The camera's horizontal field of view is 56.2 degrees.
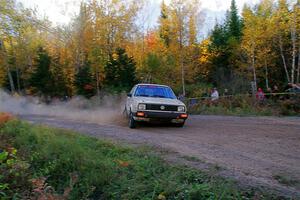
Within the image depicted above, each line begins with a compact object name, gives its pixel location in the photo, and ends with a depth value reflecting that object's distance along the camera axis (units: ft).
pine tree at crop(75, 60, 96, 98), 85.87
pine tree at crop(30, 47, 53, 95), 90.89
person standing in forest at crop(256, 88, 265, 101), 53.02
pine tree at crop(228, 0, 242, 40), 121.19
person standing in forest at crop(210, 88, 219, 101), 60.23
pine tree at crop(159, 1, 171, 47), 95.20
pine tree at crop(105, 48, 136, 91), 85.05
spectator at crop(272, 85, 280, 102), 51.93
